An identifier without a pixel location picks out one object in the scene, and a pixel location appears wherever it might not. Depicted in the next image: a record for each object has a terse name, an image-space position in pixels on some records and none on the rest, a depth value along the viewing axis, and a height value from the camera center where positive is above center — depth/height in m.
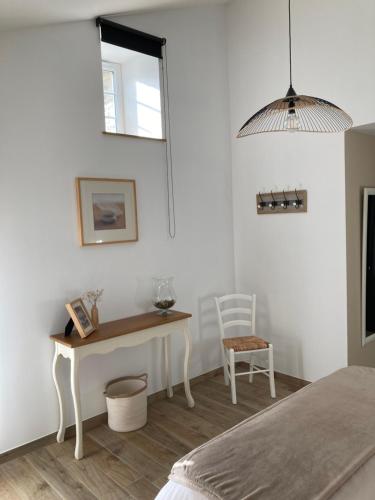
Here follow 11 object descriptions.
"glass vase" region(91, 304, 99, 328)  2.96 -0.68
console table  2.69 -0.82
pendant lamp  1.76 +0.47
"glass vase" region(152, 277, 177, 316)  3.32 -0.61
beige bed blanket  1.41 -0.91
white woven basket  3.02 -1.39
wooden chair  3.41 -1.07
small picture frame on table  2.72 -0.64
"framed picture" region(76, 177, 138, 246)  3.04 +0.09
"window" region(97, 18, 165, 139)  3.34 +1.16
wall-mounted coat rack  3.52 +0.12
